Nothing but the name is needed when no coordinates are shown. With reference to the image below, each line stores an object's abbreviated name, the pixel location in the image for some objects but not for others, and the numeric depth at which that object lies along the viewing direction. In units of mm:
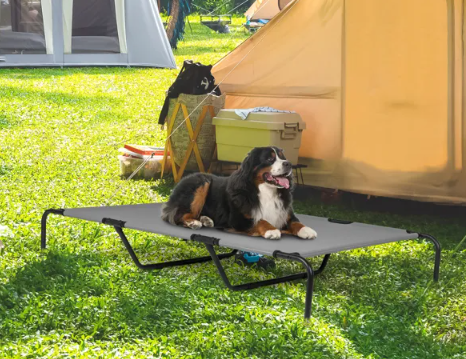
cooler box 10482
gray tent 22889
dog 7107
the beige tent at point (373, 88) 9895
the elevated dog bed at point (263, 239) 6573
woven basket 11596
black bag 11642
